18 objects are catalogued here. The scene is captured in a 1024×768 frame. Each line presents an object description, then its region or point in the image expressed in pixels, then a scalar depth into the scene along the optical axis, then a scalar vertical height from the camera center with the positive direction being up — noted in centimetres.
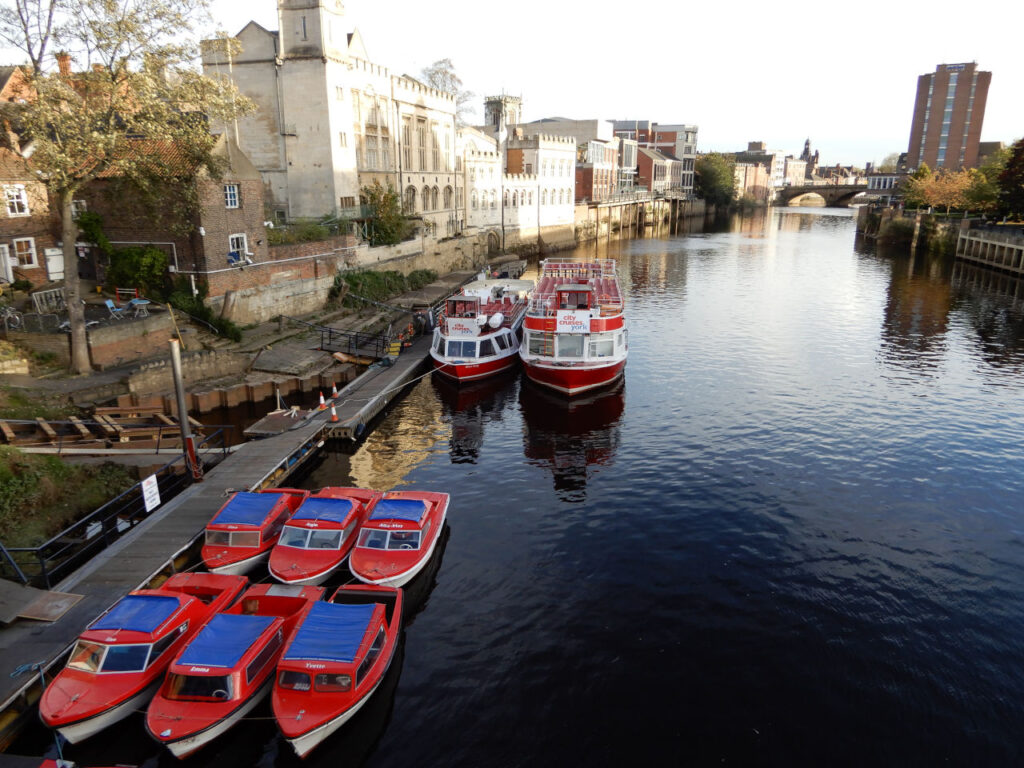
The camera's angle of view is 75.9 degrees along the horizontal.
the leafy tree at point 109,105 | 2800 +450
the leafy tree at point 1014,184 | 8869 +307
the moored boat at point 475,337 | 4300 -852
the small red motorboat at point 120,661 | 1506 -1086
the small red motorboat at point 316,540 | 2100 -1087
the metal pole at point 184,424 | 2569 -847
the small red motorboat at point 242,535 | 2128 -1059
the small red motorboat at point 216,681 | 1491 -1101
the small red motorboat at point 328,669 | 1526 -1107
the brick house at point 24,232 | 3756 -148
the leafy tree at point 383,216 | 6262 -88
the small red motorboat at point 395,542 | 2105 -1094
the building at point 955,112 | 19050 +2737
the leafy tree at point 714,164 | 19888 +1257
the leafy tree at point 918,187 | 12769 +395
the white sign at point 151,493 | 2284 -976
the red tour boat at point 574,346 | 4091 -859
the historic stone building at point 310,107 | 5662 +868
